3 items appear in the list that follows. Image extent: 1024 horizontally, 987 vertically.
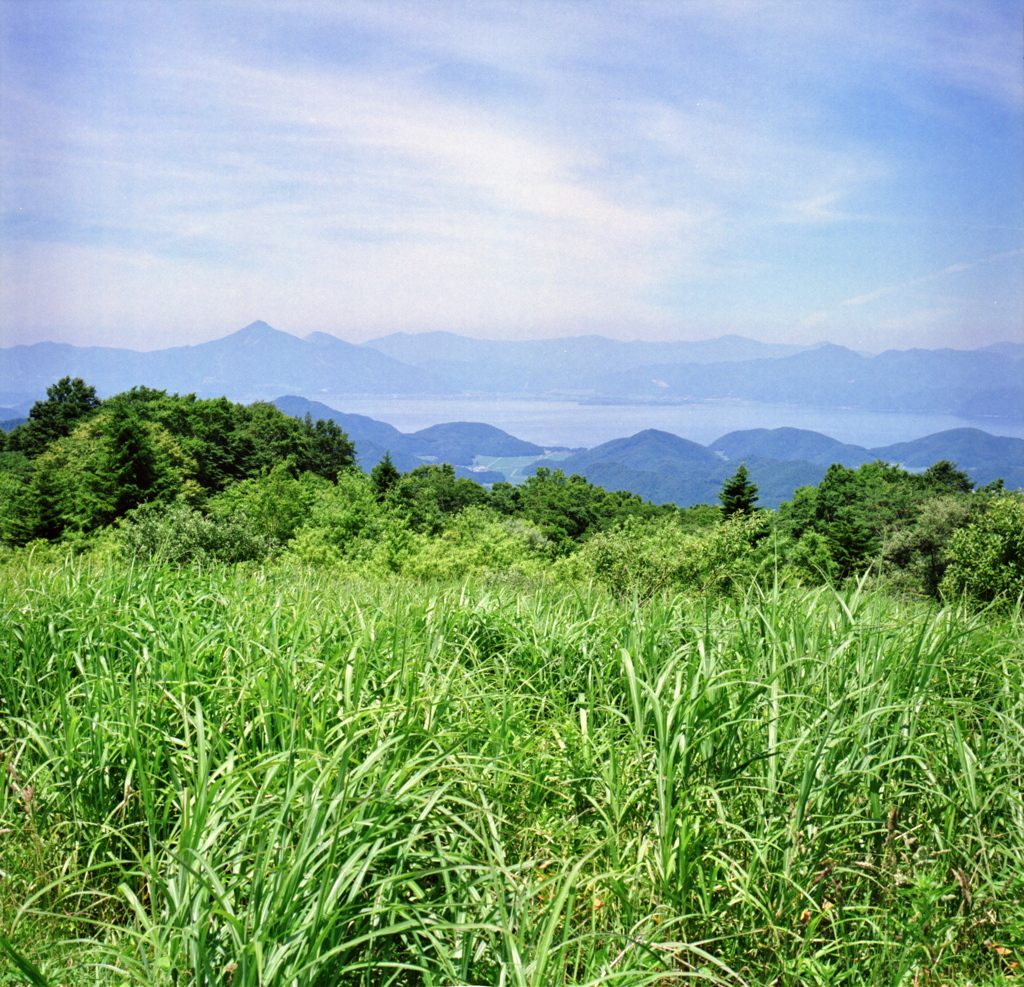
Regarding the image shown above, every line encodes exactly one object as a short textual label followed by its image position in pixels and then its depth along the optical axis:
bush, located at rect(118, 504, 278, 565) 24.65
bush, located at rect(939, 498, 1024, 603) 22.16
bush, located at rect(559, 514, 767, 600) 19.98
